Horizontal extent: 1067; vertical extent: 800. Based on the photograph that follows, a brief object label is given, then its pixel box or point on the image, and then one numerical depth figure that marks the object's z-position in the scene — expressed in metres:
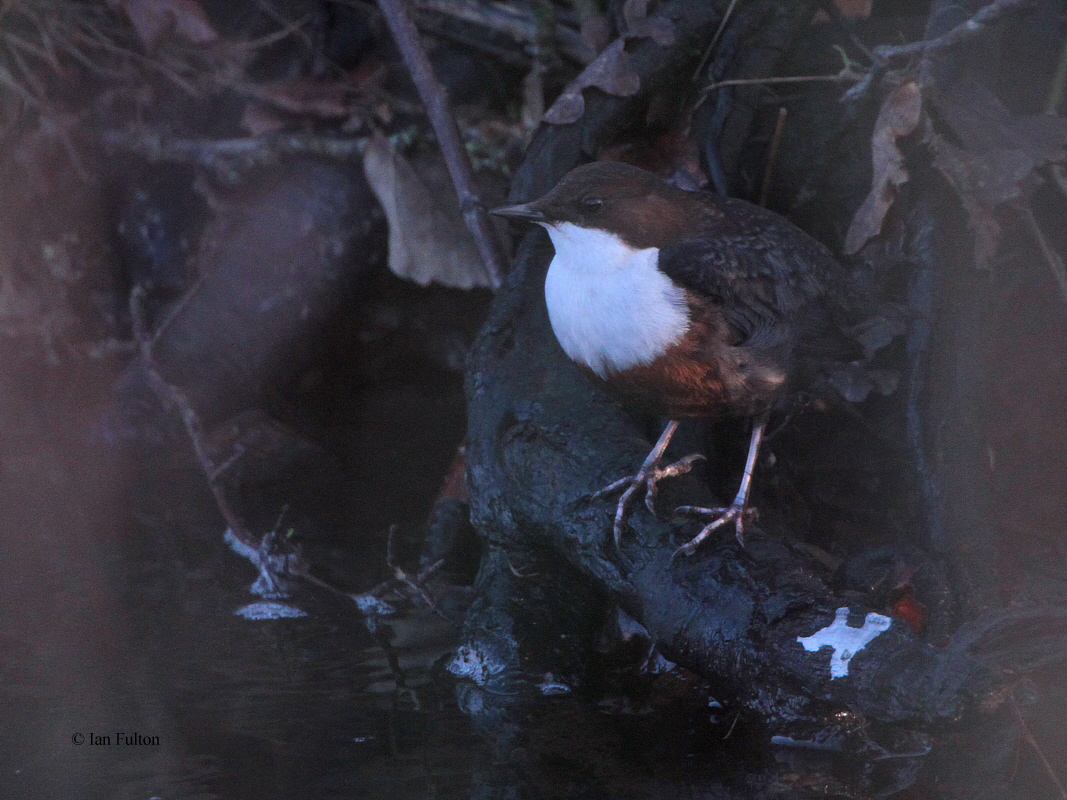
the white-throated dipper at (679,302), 5.87
